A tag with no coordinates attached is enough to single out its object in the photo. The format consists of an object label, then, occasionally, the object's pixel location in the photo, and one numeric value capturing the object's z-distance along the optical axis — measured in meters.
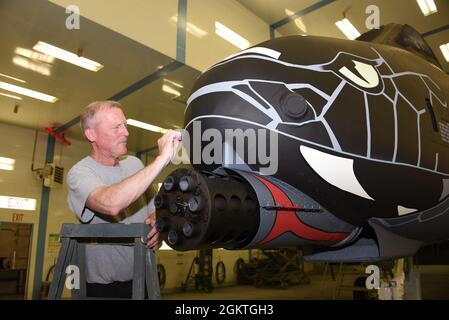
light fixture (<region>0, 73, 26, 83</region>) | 5.90
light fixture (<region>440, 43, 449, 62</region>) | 7.12
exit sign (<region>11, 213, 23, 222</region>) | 7.81
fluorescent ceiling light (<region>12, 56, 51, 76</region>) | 5.37
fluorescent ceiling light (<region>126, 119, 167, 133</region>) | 8.05
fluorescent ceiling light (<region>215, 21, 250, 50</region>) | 6.23
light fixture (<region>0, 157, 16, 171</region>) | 7.88
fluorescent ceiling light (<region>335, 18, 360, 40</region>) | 6.63
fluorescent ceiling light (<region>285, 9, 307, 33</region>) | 6.80
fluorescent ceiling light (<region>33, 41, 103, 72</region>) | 5.02
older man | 1.60
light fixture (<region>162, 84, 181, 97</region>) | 6.20
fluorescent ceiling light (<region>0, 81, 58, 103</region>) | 6.27
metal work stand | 1.43
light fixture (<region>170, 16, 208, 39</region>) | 5.61
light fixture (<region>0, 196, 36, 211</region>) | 7.79
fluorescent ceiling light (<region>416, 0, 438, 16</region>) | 6.16
